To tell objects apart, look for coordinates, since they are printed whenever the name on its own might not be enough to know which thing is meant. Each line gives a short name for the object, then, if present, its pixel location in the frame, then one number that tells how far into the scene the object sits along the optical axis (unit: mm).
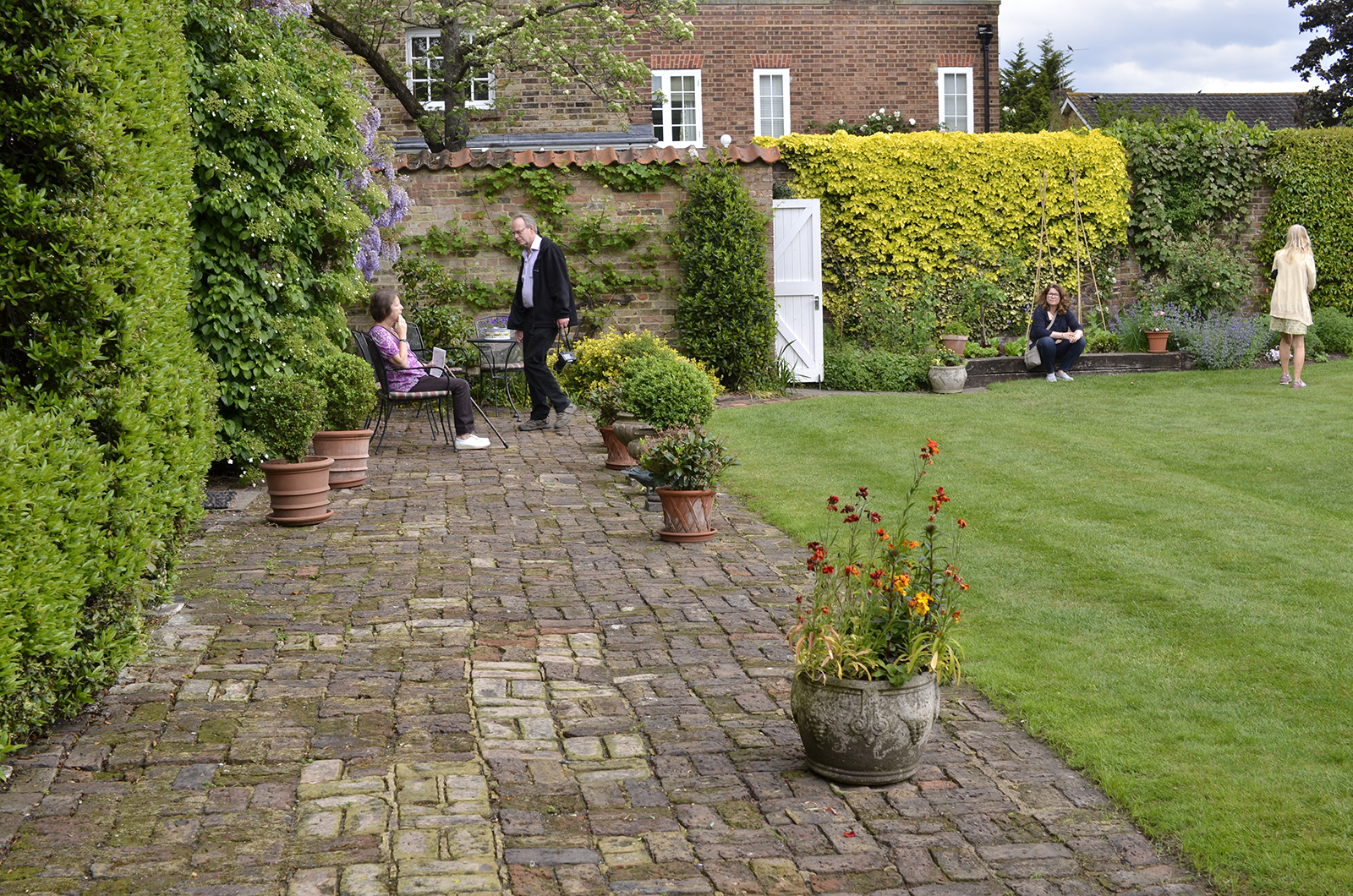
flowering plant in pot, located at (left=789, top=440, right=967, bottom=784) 3869
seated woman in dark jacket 15258
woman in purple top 10305
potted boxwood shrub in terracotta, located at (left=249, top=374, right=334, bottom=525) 7586
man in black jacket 11102
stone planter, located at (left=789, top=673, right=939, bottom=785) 3861
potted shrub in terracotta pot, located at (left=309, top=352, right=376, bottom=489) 8859
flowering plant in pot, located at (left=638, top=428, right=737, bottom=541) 7312
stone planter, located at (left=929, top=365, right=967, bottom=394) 14492
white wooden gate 15102
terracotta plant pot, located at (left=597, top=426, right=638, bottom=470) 9672
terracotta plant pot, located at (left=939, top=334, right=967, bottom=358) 15461
